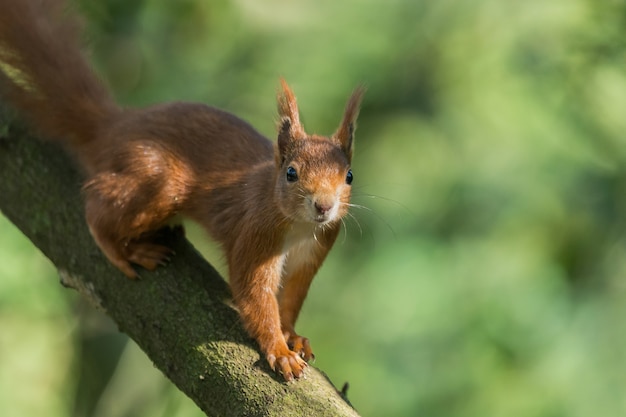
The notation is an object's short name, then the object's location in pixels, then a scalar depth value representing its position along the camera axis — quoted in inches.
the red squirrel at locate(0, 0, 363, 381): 230.8
